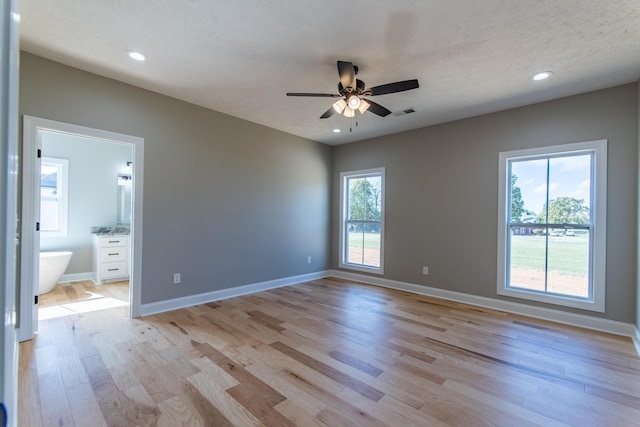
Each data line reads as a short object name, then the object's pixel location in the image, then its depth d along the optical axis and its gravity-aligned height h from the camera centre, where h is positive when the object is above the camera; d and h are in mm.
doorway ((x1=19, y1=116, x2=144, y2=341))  2779 +22
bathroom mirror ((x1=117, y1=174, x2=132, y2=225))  5680 +201
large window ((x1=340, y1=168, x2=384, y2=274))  5438 -138
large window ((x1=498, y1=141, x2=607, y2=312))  3344 -109
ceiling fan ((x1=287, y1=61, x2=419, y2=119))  2518 +1116
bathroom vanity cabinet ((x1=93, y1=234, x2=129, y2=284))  4965 -853
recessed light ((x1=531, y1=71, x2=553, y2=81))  2949 +1452
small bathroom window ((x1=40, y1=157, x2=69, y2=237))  4965 +195
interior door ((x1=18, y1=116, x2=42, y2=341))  2771 -195
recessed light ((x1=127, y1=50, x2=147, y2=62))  2710 +1466
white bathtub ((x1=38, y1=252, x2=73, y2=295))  4207 -898
